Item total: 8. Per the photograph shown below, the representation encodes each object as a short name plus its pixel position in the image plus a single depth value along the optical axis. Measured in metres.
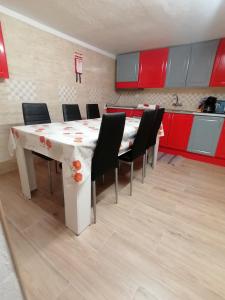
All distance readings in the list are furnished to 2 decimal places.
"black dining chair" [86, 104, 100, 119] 2.69
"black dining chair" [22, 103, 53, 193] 1.82
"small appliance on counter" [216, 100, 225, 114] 2.75
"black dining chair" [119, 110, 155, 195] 1.61
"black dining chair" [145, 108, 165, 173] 1.94
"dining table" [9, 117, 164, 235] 1.08
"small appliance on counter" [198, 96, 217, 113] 2.87
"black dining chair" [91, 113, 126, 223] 1.14
